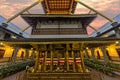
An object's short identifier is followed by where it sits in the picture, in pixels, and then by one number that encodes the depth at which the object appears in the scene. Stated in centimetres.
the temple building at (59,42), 1012
